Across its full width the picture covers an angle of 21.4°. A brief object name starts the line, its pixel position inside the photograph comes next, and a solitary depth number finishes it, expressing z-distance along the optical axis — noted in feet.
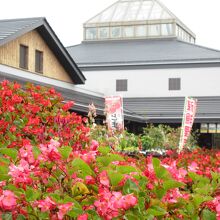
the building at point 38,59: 63.52
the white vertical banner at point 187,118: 68.71
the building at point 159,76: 100.89
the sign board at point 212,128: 103.19
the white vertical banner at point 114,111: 66.03
